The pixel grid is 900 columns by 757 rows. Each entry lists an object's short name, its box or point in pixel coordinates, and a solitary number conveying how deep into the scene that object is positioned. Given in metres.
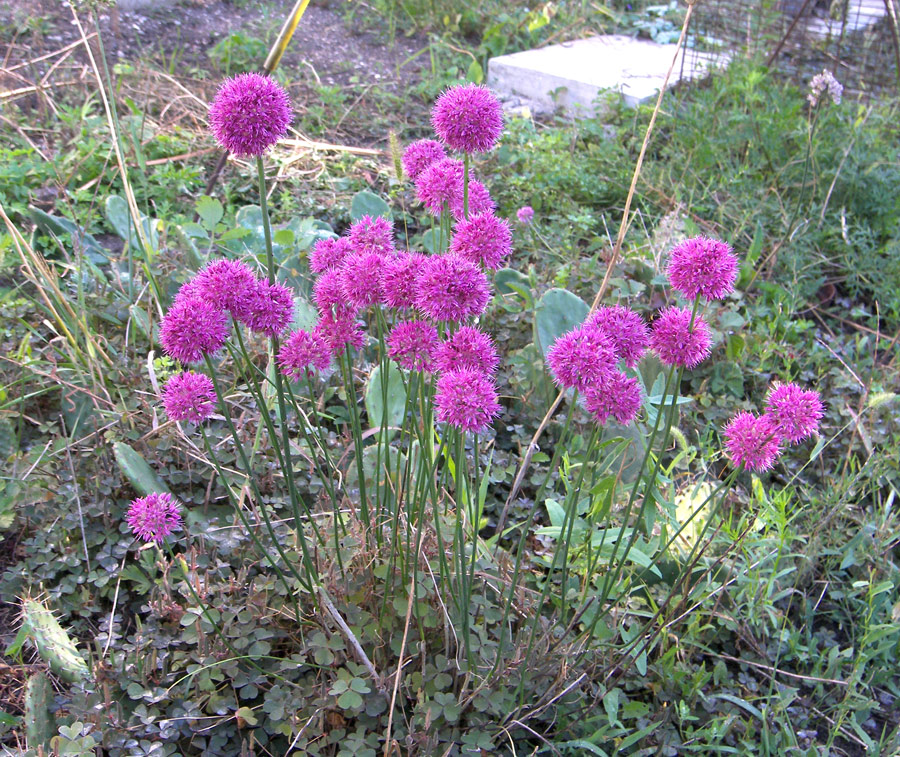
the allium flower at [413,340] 0.58
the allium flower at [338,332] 0.62
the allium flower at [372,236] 0.64
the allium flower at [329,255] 0.66
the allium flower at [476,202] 0.66
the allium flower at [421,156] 0.68
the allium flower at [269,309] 0.56
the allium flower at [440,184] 0.64
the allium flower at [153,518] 0.64
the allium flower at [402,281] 0.57
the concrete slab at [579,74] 1.88
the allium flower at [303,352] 0.63
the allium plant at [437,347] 0.56
